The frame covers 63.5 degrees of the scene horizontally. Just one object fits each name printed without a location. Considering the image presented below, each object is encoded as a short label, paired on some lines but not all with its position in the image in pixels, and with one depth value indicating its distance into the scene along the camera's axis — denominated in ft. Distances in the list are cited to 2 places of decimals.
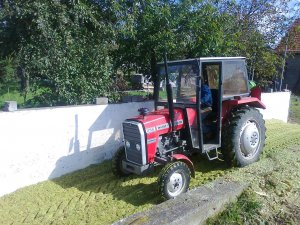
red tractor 11.56
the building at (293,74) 55.12
